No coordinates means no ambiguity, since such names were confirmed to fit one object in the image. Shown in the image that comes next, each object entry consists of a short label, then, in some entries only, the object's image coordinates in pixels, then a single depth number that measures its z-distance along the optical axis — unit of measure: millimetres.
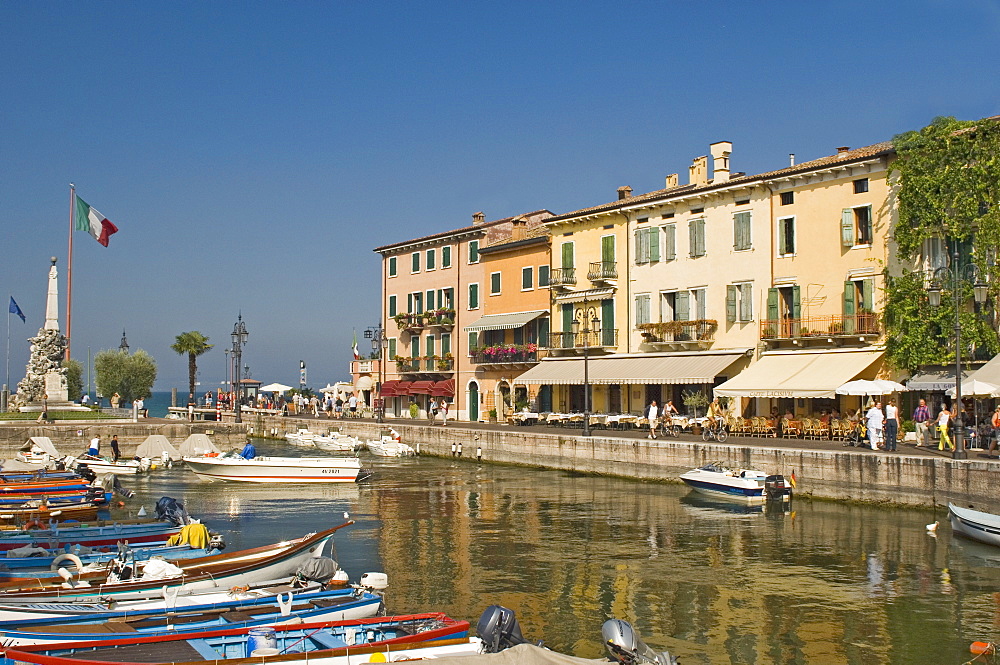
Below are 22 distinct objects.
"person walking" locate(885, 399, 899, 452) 29516
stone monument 53531
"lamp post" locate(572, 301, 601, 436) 47031
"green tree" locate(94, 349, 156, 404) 74938
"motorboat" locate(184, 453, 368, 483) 35625
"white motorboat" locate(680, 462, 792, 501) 28672
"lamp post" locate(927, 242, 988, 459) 25609
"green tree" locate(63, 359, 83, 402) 66875
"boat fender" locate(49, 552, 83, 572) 16438
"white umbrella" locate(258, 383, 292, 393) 72688
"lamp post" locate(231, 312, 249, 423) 52594
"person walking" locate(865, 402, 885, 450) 30156
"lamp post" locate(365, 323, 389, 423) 60472
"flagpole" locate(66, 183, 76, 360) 62512
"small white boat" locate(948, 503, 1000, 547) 21672
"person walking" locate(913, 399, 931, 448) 31422
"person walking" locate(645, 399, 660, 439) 38219
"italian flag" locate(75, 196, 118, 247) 58094
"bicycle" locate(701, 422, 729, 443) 35031
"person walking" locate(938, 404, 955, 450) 28844
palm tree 77312
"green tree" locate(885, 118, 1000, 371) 32031
